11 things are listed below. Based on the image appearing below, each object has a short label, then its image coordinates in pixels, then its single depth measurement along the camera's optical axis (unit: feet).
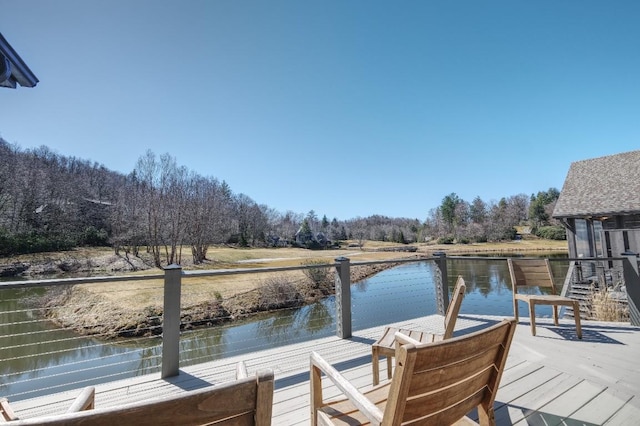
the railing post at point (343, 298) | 12.00
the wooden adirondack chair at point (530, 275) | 13.00
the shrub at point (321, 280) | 43.47
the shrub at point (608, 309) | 16.30
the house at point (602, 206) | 30.96
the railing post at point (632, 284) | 12.78
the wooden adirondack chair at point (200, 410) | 1.88
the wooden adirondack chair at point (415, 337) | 6.78
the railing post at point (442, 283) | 14.90
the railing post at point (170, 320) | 8.63
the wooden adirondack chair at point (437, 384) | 3.29
